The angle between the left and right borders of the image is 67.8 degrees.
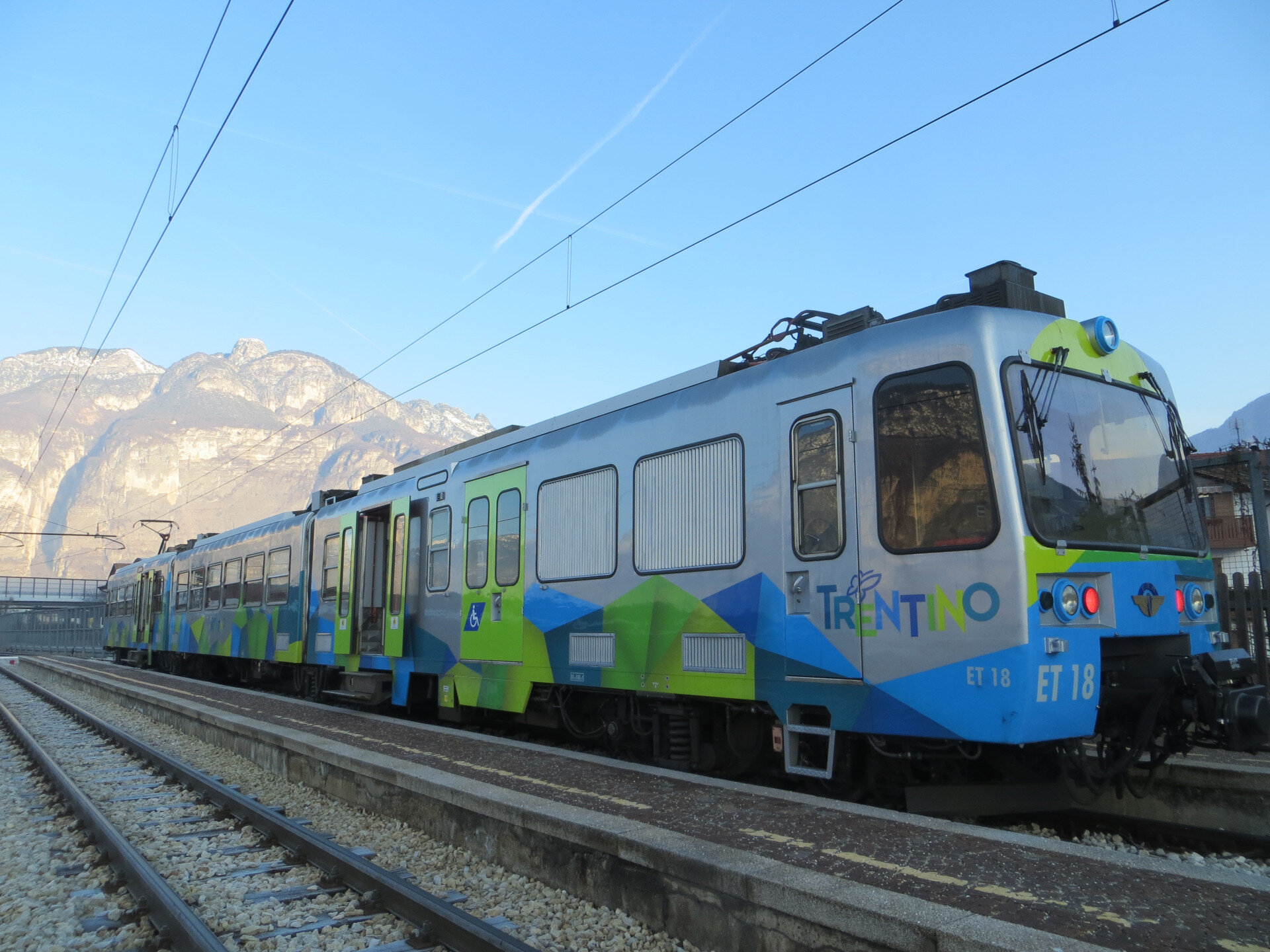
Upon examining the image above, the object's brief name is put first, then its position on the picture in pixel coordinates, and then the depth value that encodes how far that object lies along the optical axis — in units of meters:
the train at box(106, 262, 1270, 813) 5.39
